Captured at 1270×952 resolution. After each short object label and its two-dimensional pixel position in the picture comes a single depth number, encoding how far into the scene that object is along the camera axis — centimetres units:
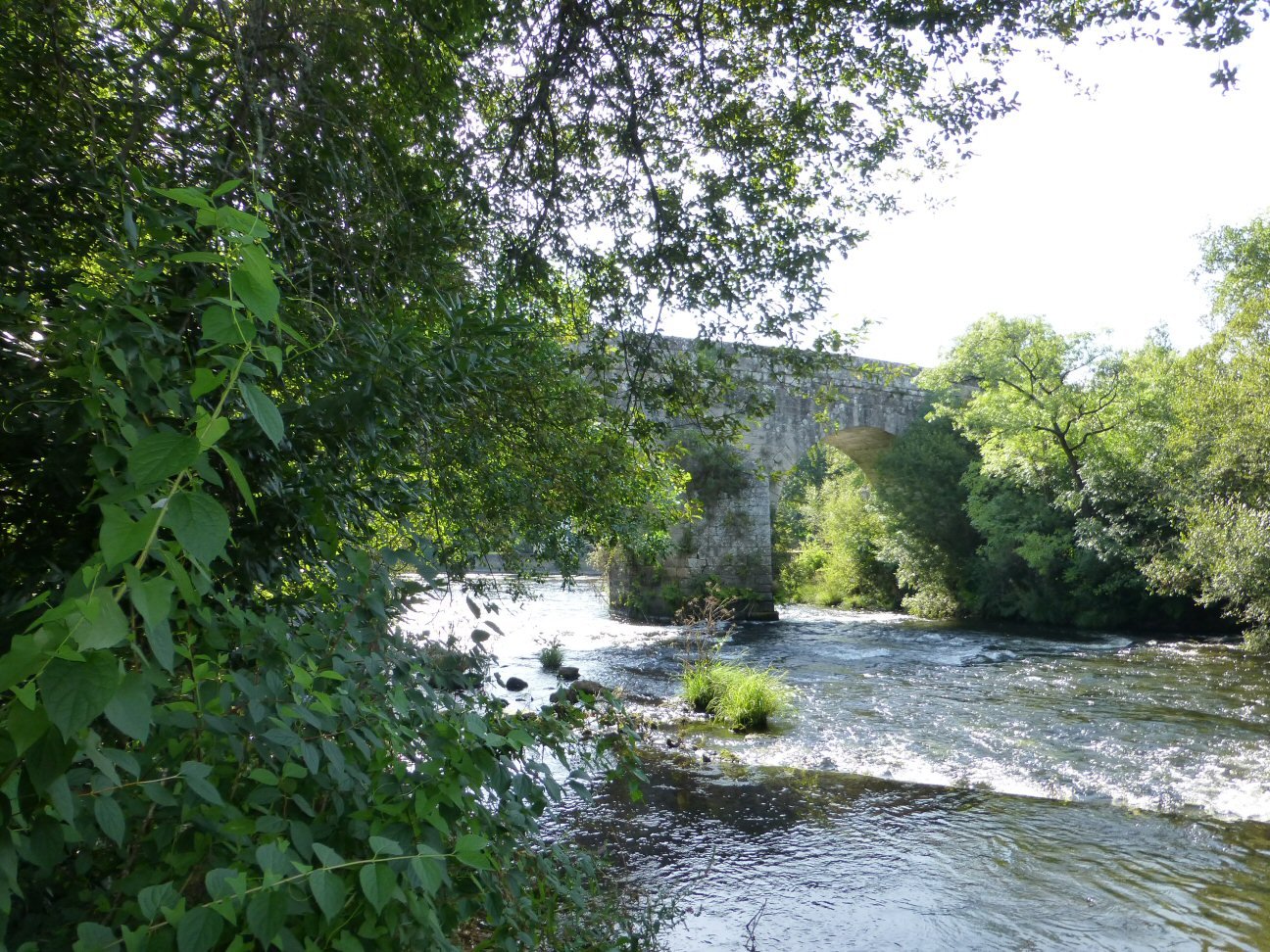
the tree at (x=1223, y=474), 1242
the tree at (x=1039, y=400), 1705
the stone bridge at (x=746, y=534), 1811
